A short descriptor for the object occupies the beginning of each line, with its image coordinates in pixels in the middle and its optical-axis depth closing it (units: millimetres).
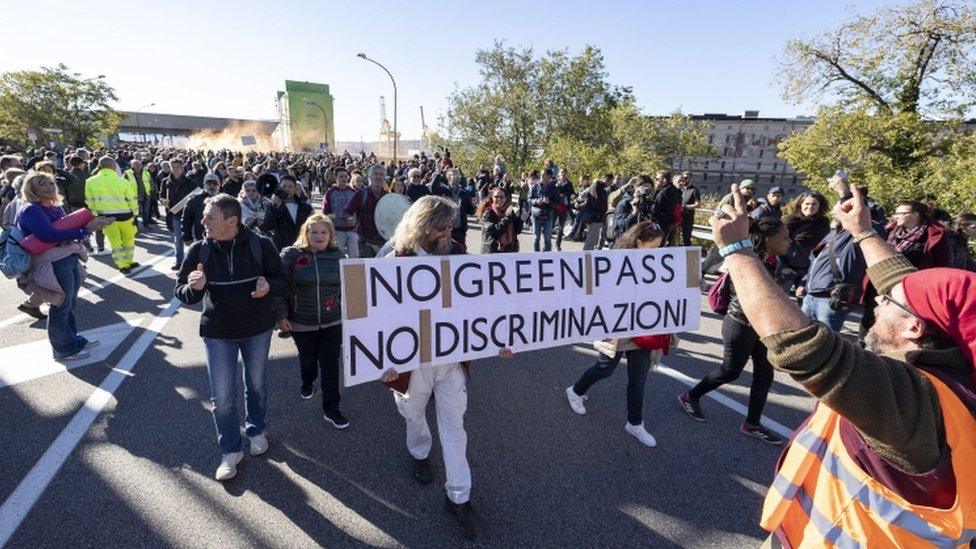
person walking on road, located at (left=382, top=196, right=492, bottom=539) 2721
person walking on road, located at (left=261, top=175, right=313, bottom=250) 6039
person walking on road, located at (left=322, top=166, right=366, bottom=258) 6902
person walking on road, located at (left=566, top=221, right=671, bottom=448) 3541
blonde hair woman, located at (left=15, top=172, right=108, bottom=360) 4242
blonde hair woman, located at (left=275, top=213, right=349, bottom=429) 3527
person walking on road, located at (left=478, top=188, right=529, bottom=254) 6066
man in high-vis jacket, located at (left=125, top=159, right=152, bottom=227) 11051
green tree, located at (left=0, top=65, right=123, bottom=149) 37500
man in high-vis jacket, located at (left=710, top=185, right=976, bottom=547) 1190
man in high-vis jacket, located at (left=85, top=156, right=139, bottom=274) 7645
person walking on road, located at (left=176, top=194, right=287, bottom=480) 2912
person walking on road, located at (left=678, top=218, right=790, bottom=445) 3506
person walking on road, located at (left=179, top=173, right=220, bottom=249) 6355
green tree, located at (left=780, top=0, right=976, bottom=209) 16922
